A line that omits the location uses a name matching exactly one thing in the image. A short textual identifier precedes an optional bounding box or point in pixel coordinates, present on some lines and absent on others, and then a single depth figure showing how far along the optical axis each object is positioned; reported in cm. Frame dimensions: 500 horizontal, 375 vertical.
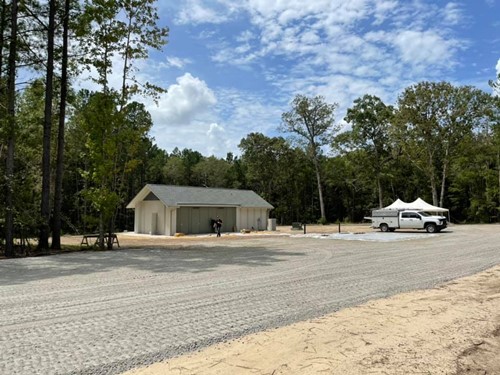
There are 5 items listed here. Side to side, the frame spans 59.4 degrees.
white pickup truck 3153
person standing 3060
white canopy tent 3866
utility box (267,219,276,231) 3866
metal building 3288
